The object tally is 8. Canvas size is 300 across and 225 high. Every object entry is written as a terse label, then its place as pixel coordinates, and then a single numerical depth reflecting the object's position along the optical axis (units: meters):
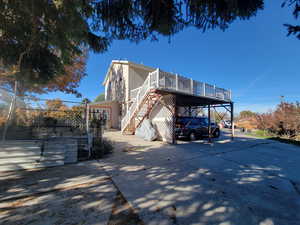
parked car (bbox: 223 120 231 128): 22.17
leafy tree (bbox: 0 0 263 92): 2.28
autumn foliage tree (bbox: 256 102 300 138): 10.98
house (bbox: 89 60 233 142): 6.99
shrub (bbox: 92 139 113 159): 4.62
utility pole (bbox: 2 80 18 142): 4.09
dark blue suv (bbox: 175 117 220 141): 7.96
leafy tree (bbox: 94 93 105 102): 45.10
